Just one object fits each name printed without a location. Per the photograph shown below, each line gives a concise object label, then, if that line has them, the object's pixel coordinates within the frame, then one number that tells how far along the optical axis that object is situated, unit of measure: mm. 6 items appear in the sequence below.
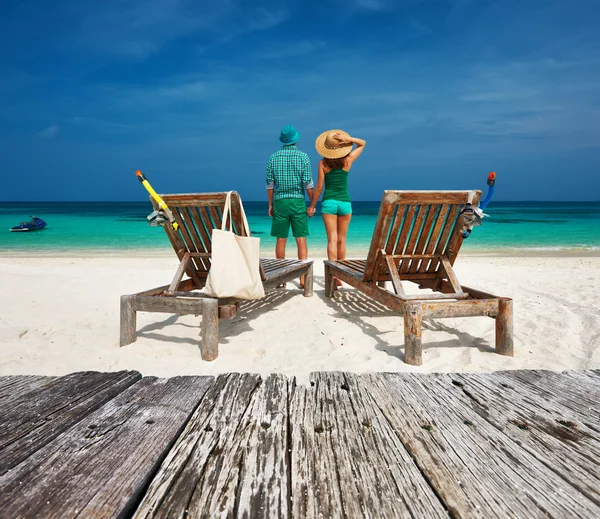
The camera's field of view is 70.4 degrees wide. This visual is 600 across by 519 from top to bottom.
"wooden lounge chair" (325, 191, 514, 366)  3549
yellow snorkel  3744
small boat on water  24484
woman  5789
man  6086
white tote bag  3393
